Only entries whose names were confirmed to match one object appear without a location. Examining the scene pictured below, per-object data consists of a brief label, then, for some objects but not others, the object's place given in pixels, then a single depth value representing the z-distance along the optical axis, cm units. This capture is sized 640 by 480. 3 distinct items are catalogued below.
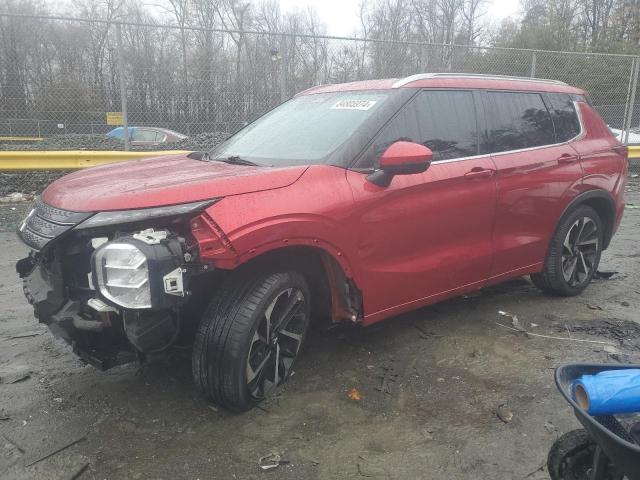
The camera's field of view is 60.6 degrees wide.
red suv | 248
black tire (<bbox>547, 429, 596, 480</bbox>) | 197
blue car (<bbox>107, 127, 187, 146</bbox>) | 827
